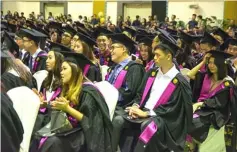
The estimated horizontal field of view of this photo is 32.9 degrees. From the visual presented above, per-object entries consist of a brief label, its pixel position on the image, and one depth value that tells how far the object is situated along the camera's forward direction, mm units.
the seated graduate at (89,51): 5232
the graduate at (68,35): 7534
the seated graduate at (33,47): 6086
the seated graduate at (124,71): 4855
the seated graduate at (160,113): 4043
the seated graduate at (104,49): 6680
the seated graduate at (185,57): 6391
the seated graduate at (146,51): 6014
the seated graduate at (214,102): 4457
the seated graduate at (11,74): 2395
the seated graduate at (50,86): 4023
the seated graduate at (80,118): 3570
